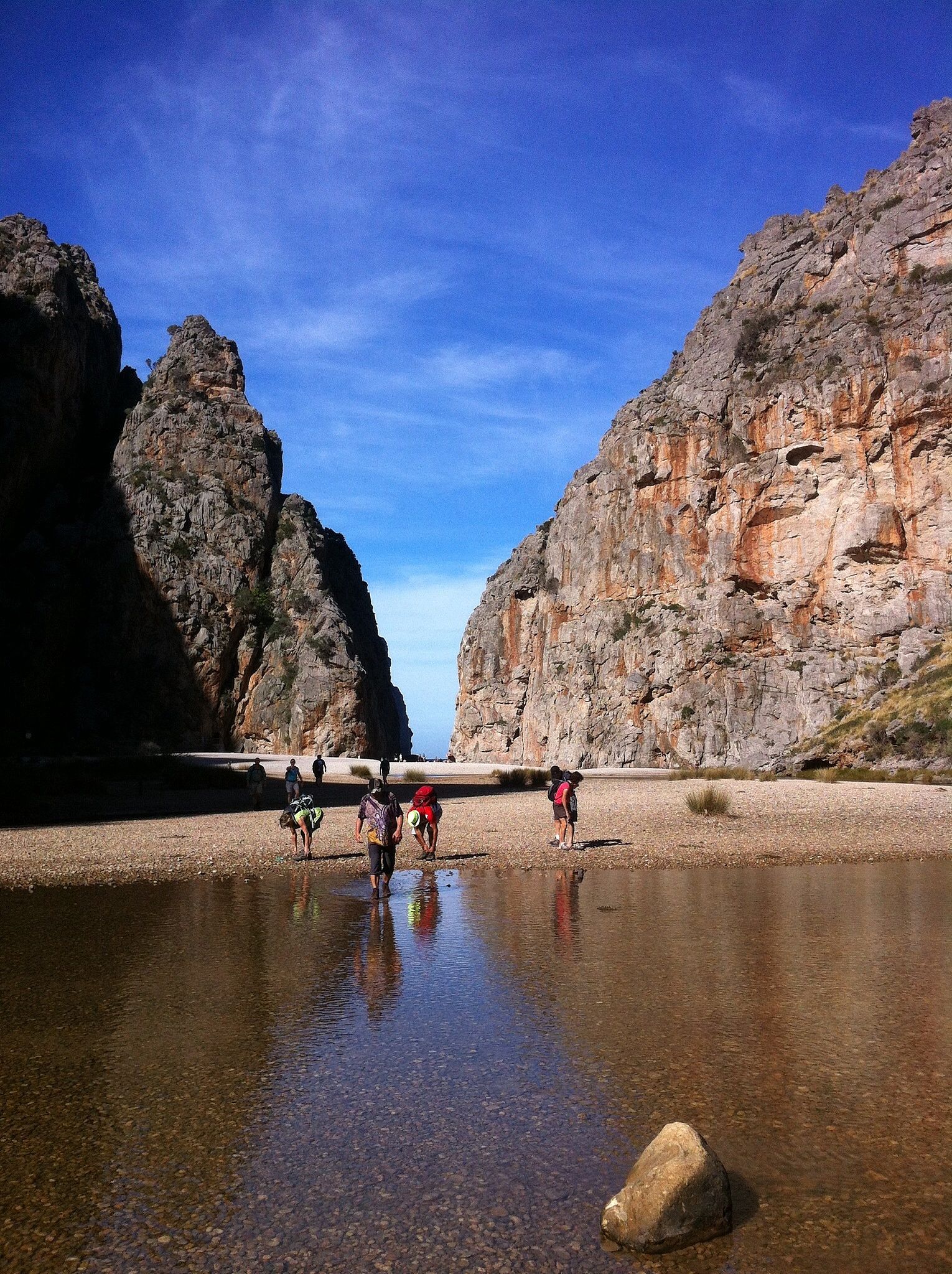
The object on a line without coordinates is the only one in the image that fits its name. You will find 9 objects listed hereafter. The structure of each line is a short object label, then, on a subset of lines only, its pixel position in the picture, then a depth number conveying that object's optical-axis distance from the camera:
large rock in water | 4.25
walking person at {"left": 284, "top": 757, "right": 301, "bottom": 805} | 26.09
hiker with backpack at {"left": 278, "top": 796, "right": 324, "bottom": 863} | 17.30
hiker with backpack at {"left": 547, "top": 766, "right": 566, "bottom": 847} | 18.49
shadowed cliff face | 73.62
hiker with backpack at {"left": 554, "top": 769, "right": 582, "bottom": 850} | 18.55
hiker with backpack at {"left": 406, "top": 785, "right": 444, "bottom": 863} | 16.98
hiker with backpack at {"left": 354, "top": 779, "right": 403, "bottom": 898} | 13.60
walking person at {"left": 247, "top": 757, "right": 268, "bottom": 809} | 28.30
